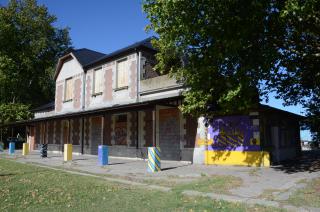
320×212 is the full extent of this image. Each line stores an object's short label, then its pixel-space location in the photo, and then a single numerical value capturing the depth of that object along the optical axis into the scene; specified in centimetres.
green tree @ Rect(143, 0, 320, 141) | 1026
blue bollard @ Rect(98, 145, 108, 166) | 1518
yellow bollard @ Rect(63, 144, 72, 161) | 1744
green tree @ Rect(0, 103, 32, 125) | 3397
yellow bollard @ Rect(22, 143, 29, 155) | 2312
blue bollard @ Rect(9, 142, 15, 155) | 2539
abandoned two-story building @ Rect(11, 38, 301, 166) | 1415
